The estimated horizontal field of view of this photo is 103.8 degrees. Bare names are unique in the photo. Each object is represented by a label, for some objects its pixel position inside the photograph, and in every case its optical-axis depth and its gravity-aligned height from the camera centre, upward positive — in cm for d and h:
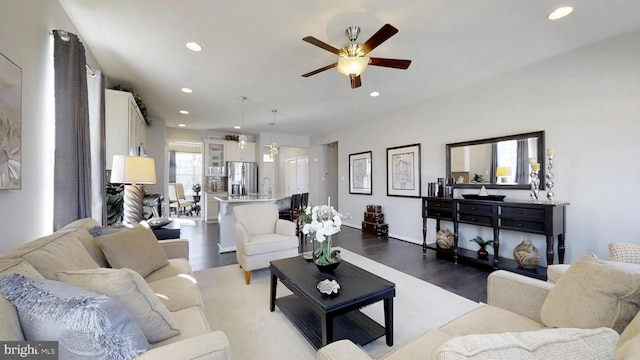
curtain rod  204 +119
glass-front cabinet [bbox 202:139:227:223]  741 +12
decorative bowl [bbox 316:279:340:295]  171 -75
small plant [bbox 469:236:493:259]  353 -99
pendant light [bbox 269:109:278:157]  561 +69
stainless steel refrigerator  751 +8
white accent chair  291 -74
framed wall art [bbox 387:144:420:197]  480 +16
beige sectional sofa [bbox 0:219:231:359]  92 -49
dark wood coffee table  162 -83
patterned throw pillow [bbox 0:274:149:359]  78 -44
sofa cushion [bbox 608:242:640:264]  134 -42
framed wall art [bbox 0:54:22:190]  145 +35
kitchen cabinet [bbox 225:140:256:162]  761 +86
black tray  344 -27
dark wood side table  286 -60
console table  283 -53
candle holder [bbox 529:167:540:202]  305 -9
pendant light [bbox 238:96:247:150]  527 +81
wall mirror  329 +25
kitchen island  424 -77
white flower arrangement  194 -34
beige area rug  182 -122
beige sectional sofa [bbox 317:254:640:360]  54 -54
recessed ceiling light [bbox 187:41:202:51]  271 +148
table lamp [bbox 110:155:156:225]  276 +6
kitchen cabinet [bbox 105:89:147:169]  344 +81
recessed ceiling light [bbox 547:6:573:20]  217 +146
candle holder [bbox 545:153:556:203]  298 +1
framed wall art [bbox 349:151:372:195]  602 +15
